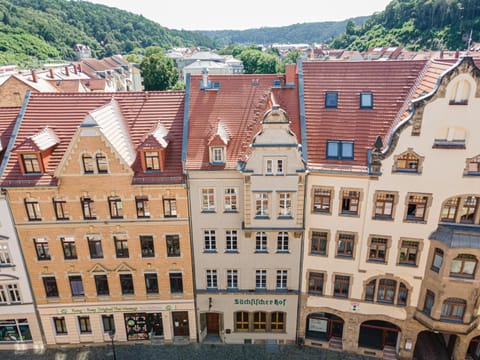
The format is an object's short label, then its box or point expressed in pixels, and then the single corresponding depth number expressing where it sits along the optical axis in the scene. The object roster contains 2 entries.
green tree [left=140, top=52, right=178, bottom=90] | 107.50
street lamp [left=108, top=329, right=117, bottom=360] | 29.20
